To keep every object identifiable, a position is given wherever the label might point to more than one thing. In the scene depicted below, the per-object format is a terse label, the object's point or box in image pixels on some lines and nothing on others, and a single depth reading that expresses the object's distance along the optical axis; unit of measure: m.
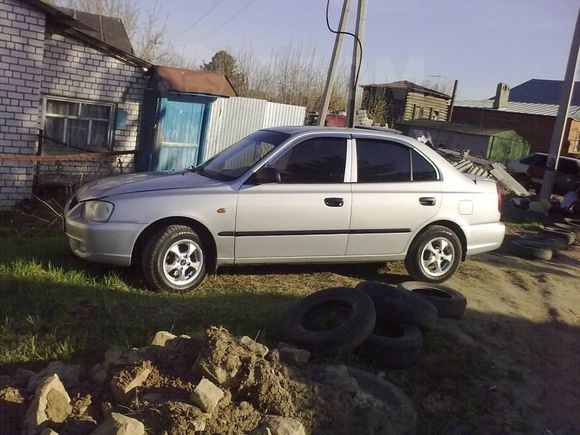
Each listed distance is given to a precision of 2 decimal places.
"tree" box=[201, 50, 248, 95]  29.65
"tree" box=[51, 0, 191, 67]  28.28
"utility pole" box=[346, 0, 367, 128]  12.32
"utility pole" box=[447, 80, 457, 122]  37.22
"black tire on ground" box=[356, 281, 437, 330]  5.07
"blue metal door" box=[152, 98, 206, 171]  11.39
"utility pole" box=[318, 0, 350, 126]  14.30
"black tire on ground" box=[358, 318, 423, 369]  4.63
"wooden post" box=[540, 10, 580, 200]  15.63
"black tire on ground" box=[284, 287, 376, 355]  4.47
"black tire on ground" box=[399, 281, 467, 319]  5.81
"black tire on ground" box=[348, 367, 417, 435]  3.79
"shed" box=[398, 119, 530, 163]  30.23
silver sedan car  5.64
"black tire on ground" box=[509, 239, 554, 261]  9.64
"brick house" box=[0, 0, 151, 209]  9.34
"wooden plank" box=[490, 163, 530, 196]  18.78
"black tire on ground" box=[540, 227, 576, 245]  11.65
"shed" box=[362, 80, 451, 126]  38.28
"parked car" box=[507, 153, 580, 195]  19.22
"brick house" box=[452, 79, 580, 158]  36.53
